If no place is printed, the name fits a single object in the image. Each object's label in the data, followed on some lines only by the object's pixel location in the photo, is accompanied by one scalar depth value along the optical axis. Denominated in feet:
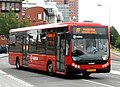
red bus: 67.97
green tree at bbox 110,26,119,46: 504.14
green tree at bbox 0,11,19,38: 310.24
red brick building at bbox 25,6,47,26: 470.39
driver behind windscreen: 68.39
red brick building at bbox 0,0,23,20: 398.83
